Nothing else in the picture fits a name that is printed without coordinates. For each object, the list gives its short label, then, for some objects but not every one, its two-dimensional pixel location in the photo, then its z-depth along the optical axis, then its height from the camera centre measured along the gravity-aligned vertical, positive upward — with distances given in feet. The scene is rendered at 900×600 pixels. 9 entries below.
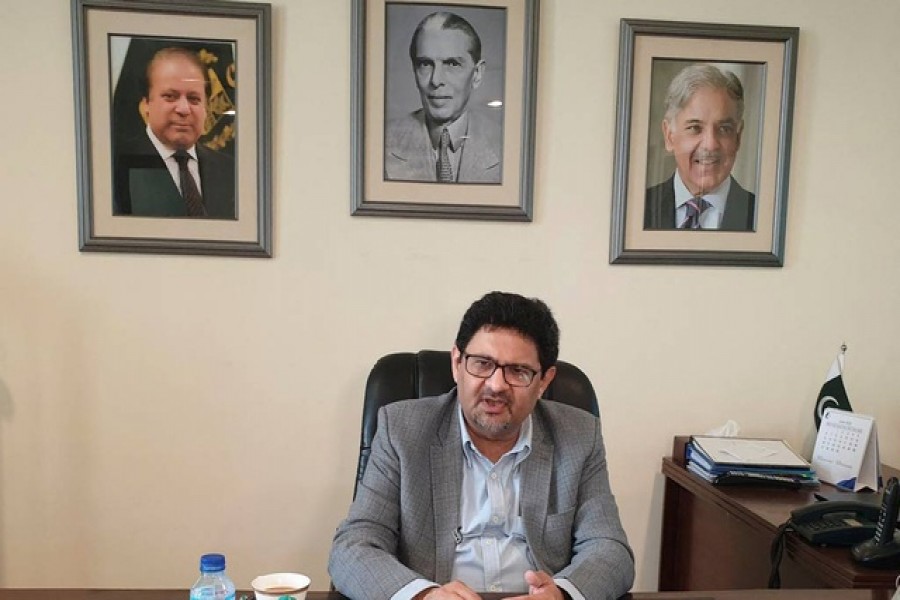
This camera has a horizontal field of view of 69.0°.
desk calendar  6.01 -1.98
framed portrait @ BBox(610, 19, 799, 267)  6.84 +0.98
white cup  3.41 -1.90
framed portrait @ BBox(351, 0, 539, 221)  6.59 +1.24
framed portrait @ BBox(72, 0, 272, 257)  6.41 +0.97
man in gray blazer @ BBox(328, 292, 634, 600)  4.49 -1.76
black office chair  5.06 -1.21
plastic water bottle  3.36 -1.88
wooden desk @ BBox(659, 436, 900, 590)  4.60 -2.63
